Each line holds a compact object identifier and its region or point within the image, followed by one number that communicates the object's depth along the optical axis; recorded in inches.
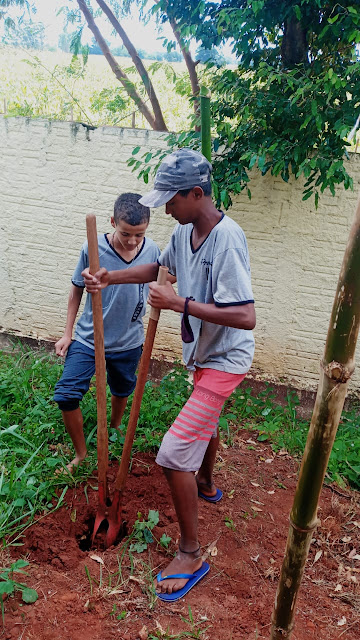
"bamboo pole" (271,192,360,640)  51.0
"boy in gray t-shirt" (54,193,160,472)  126.3
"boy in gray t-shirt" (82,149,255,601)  94.4
